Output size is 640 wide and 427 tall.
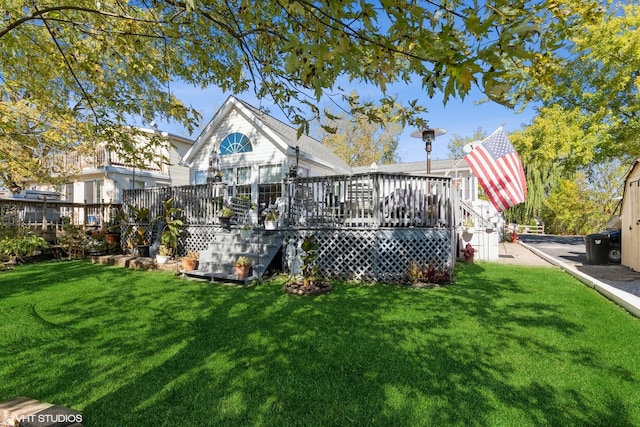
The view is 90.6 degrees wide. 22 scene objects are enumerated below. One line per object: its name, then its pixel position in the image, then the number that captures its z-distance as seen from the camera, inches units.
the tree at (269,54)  72.0
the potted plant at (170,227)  379.2
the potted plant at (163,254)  356.2
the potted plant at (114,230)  440.1
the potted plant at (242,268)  288.7
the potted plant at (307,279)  249.9
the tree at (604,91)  472.4
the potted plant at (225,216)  357.2
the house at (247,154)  486.3
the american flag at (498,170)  364.5
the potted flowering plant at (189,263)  316.2
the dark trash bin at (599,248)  395.9
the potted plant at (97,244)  435.2
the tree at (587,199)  935.0
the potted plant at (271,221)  342.3
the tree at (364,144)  1258.6
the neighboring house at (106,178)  672.6
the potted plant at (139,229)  404.5
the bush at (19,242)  368.8
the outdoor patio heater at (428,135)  358.5
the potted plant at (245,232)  342.0
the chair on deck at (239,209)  375.9
